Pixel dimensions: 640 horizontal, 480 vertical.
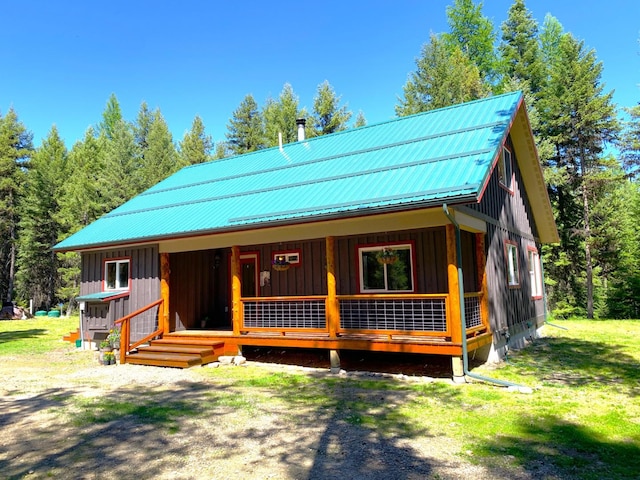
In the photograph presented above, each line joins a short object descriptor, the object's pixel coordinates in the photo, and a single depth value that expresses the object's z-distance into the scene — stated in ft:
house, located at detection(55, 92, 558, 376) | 28.45
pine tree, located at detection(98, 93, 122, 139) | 152.15
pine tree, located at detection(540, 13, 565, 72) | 95.35
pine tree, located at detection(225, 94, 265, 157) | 113.60
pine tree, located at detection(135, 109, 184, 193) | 109.81
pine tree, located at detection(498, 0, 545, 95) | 92.58
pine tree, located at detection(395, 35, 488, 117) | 88.22
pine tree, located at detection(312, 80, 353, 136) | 98.89
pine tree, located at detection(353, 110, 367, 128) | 105.60
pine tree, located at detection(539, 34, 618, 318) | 77.56
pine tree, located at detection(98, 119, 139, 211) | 103.35
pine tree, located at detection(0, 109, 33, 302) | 112.06
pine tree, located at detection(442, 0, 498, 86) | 108.06
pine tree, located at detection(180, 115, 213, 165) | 114.42
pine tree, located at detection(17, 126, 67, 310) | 106.01
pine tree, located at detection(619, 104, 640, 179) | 74.08
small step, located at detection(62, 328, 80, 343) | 47.52
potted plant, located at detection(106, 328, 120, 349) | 36.77
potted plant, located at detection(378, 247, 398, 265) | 33.14
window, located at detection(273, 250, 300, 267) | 38.55
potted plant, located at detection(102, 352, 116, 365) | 34.83
